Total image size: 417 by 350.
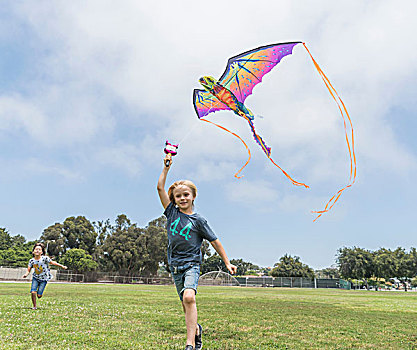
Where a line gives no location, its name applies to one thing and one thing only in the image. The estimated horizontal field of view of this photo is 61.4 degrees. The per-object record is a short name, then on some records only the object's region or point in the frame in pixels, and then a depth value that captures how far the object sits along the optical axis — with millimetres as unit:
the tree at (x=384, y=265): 71375
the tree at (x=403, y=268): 72044
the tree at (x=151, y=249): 61500
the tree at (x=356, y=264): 72812
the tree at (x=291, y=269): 80188
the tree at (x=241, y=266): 113438
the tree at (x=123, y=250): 59812
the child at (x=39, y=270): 8352
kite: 7387
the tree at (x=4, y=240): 70219
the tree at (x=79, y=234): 60250
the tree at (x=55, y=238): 58031
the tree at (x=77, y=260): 55419
